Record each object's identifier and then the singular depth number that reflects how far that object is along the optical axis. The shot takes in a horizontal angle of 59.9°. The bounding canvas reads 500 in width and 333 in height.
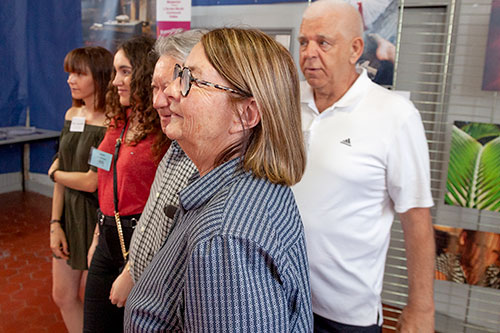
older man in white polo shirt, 1.64
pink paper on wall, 3.93
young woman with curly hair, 2.07
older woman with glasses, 0.85
